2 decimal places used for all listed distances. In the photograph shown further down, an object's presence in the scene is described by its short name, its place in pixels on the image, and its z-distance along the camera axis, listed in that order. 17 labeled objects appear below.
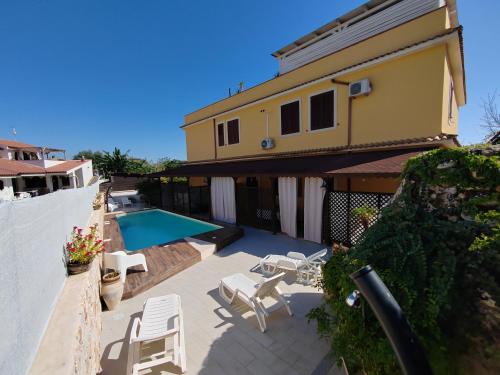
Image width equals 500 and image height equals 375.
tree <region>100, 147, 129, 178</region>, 42.66
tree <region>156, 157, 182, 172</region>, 44.13
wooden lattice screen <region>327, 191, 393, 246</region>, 8.51
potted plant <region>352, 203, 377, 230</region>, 6.45
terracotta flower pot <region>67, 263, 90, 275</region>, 4.11
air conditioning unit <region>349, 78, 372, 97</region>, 9.34
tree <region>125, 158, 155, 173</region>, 44.00
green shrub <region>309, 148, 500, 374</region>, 2.07
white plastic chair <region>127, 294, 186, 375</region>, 3.61
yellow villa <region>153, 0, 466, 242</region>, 8.13
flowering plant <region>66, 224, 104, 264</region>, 4.19
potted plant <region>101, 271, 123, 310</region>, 5.35
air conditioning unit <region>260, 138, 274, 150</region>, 13.44
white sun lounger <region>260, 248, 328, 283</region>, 6.54
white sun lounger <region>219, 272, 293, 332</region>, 4.75
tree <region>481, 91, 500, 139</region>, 17.89
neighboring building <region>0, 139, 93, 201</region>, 28.80
